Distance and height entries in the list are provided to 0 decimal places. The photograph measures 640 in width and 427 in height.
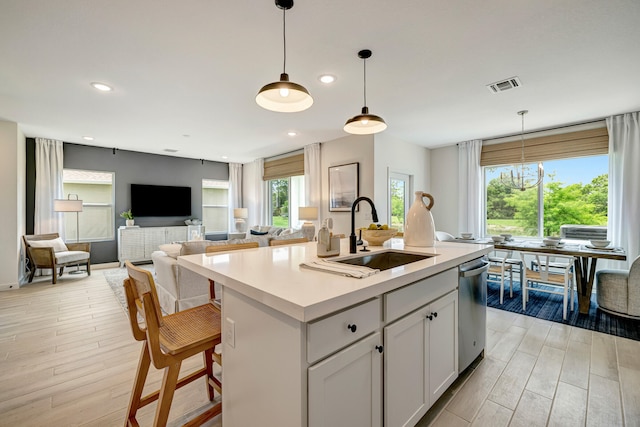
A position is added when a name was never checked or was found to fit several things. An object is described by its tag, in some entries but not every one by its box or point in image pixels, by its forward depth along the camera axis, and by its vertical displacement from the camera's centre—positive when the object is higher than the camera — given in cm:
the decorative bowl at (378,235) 211 -18
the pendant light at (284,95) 165 +77
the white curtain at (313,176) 551 +72
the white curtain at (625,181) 360 +40
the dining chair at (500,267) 364 -80
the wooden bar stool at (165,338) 117 -59
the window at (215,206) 754 +17
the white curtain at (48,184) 509 +54
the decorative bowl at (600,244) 316 -38
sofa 289 -75
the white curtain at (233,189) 784 +66
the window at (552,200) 419 +19
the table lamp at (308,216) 531 -8
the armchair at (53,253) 449 -70
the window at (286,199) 671 +31
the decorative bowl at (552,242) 344 -39
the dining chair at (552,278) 310 -80
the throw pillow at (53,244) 457 -54
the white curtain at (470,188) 510 +45
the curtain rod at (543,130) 398 +130
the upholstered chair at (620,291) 284 -86
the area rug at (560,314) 277 -119
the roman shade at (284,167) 614 +107
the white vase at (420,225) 212 -11
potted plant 600 -10
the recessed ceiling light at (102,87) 287 +133
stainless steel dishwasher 184 -70
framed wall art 484 +47
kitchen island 93 -52
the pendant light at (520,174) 463 +63
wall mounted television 629 +28
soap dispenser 167 -19
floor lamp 502 +14
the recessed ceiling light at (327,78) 270 +132
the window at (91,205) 573 +16
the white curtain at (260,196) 719 +42
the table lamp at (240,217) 718 -13
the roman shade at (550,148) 397 +101
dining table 302 -49
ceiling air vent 277 +132
